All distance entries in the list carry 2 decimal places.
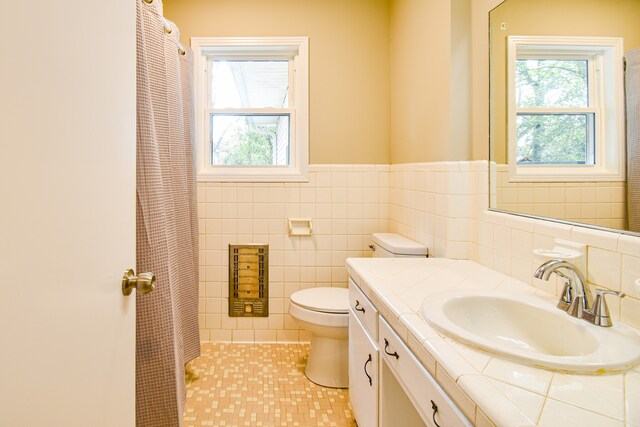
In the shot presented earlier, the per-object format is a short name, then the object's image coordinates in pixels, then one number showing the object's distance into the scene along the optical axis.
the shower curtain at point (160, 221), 1.38
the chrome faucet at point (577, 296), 0.96
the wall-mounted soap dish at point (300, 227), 2.73
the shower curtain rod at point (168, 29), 1.89
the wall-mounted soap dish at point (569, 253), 1.08
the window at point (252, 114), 2.75
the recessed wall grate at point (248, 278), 2.74
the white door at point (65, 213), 0.53
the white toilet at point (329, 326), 2.09
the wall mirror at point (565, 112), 1.03
